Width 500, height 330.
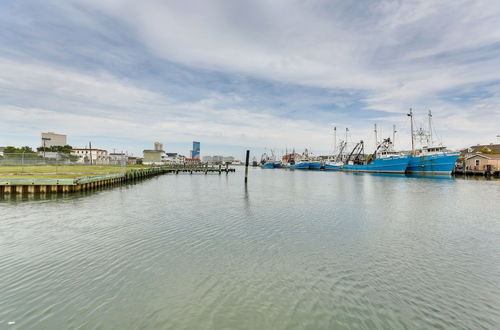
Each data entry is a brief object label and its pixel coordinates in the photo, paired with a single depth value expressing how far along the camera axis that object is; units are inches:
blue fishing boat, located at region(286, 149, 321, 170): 5944.9
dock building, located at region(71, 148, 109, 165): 6173.7
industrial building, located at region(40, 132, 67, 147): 6576.3
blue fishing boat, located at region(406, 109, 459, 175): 2965.1
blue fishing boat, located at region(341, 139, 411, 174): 3393.7
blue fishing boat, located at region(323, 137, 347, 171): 5201.8
